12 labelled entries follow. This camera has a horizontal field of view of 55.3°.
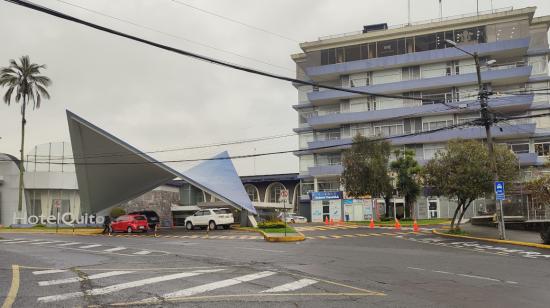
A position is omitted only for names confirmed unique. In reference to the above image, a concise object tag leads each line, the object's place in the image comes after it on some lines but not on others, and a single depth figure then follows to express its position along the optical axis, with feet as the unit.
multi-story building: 189.16
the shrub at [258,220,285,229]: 122.72
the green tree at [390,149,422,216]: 162.81
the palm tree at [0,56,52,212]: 174.50
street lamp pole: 85.89
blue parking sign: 86.33
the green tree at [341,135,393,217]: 158.51
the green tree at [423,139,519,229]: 94.63
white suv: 129.70
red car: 126.62
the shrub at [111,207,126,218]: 164.93
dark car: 146.10
